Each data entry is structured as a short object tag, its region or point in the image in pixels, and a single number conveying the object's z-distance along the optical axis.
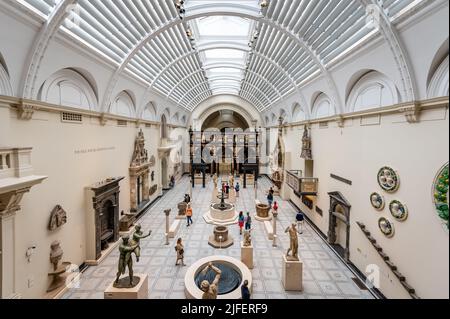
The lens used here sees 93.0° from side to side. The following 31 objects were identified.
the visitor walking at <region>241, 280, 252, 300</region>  5.38
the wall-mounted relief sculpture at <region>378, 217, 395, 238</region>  6.28
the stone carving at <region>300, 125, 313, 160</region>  13.25
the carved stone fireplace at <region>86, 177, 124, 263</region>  9.08
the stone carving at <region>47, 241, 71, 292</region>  7.19
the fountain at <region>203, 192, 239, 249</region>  13.33
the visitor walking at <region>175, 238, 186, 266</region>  8.91
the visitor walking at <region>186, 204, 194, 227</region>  13.36
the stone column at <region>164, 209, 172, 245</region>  11.31
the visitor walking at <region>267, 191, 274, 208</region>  16.20
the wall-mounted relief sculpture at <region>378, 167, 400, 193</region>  5.95
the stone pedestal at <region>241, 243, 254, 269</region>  8.84
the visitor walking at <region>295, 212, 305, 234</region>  11.93
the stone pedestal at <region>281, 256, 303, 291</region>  7.34
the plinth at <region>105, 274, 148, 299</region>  5.64
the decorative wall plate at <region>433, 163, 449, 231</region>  3.06
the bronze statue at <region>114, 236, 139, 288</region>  5.88
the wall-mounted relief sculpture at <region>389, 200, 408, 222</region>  5.51
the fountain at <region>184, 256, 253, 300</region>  6.54
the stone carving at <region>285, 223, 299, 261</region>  7.50
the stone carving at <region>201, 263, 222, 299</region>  4.91
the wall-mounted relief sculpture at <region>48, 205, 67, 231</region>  7.09
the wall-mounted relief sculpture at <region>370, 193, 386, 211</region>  6.88
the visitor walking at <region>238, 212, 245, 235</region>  12.10
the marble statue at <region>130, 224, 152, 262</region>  5.95
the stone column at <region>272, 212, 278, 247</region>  10.73
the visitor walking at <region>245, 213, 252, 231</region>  11.78
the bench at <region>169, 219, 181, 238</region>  11.50
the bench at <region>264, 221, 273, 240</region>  11.32
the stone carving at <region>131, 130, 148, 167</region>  13.61
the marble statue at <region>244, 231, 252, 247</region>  8.98
